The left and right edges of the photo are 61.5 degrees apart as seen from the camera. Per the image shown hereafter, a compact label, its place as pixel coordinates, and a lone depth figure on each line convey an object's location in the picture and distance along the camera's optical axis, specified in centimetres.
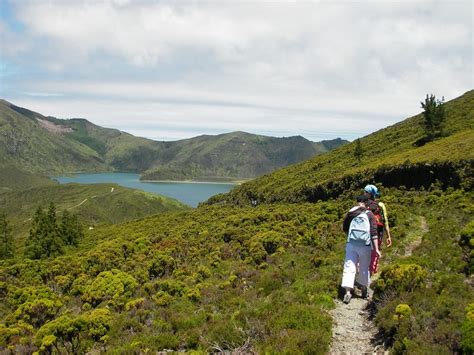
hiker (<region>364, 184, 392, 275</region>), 1151
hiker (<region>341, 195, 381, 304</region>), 1075
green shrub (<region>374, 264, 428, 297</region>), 1089
